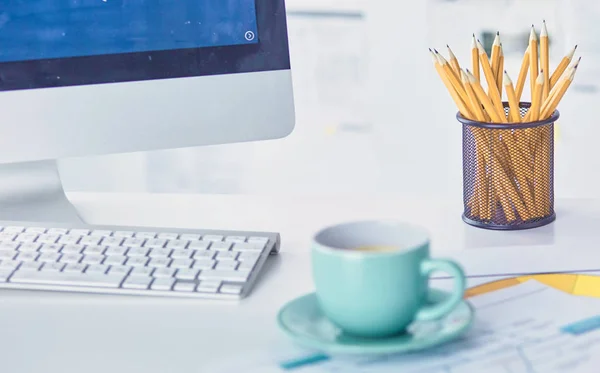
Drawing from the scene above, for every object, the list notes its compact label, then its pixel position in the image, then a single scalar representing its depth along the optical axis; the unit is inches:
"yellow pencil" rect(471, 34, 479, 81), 49.8
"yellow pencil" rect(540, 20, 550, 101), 48.7
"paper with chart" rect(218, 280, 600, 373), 38.5
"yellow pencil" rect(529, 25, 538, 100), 49.1
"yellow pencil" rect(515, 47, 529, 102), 50.2
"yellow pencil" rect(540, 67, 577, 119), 48.3
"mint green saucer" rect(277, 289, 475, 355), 38.3
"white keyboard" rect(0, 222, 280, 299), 43.8
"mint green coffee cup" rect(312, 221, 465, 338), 38.3
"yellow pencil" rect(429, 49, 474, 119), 49.1
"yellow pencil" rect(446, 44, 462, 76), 49.2
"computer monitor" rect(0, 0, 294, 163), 48.6
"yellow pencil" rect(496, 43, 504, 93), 49.9
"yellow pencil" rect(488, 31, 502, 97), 49.9
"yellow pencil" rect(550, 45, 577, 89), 49.0
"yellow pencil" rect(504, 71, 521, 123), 48.6
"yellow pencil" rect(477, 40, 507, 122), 48.7
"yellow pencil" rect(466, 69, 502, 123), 48.3
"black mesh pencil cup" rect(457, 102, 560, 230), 48.4
